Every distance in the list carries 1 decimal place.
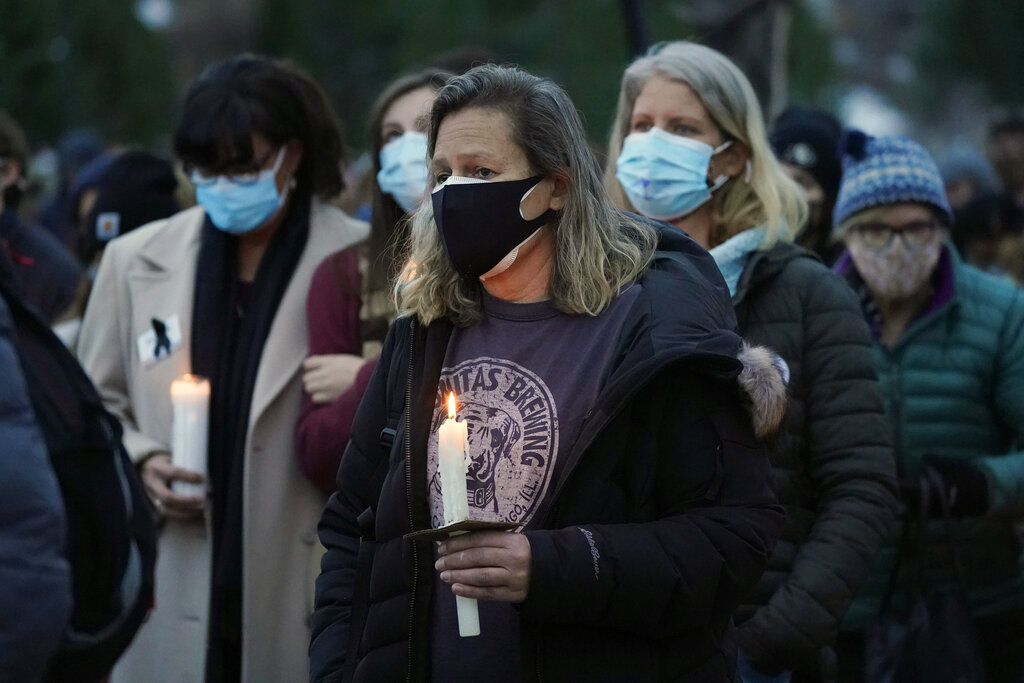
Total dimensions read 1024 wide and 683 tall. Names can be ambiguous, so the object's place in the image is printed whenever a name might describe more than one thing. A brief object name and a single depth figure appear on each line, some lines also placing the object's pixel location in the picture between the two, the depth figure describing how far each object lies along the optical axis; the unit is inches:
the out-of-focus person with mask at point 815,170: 413.4
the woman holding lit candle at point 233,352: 327.0
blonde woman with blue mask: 264.7
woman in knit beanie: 326.6
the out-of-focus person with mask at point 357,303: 307.0
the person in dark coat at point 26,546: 170.4
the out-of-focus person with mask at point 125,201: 434.3
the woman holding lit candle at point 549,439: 193.5
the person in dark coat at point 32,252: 501.4
